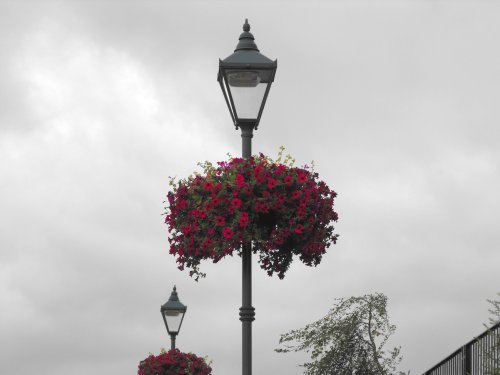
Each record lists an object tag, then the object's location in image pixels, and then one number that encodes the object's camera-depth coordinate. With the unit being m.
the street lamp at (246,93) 10.99
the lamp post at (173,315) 23.30
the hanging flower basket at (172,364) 24.77
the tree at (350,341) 23.09
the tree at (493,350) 14.96
